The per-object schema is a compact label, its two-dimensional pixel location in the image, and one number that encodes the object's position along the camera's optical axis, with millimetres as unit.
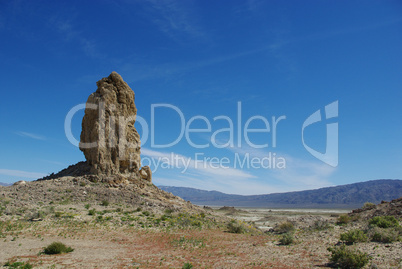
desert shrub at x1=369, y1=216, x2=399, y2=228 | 17853
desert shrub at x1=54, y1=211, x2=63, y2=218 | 21584
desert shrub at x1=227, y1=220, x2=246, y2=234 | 23641
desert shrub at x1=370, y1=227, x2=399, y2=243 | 14133
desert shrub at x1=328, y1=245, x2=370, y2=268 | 10570
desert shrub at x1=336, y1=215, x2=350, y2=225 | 24152
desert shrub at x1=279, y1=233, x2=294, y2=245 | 16719
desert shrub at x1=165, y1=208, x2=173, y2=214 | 28741
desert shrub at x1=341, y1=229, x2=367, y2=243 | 14800
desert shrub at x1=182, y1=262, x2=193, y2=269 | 11266
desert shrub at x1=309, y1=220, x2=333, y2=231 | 21359
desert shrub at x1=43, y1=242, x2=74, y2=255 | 13141
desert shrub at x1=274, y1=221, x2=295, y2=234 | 24622
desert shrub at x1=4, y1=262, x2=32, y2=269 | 10654
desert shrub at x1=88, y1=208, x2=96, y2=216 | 23234
